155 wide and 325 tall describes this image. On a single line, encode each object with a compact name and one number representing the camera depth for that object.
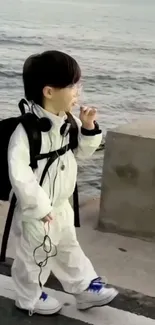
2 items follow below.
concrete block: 4.34
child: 2.81
